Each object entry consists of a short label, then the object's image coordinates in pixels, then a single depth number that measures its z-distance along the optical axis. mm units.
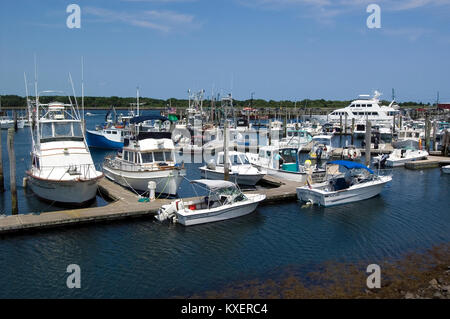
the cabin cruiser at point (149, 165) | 24266
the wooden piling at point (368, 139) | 34509
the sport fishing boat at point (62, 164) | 22406
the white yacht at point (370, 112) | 71625
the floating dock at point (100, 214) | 18438
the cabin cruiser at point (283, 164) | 28625
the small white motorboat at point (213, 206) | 19797
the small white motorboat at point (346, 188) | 23562
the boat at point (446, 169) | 34153
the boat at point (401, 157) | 37938
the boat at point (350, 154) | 40656
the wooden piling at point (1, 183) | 27203
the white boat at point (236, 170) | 27422
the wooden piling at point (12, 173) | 20438
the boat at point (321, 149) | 40156
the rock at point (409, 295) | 12852
